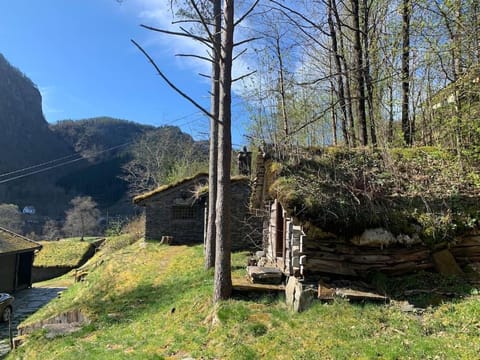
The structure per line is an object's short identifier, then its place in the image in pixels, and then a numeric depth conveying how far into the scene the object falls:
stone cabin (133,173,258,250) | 18.62
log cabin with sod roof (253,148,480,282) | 6.84
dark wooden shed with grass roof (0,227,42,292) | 21.55
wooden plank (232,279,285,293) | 7.30
